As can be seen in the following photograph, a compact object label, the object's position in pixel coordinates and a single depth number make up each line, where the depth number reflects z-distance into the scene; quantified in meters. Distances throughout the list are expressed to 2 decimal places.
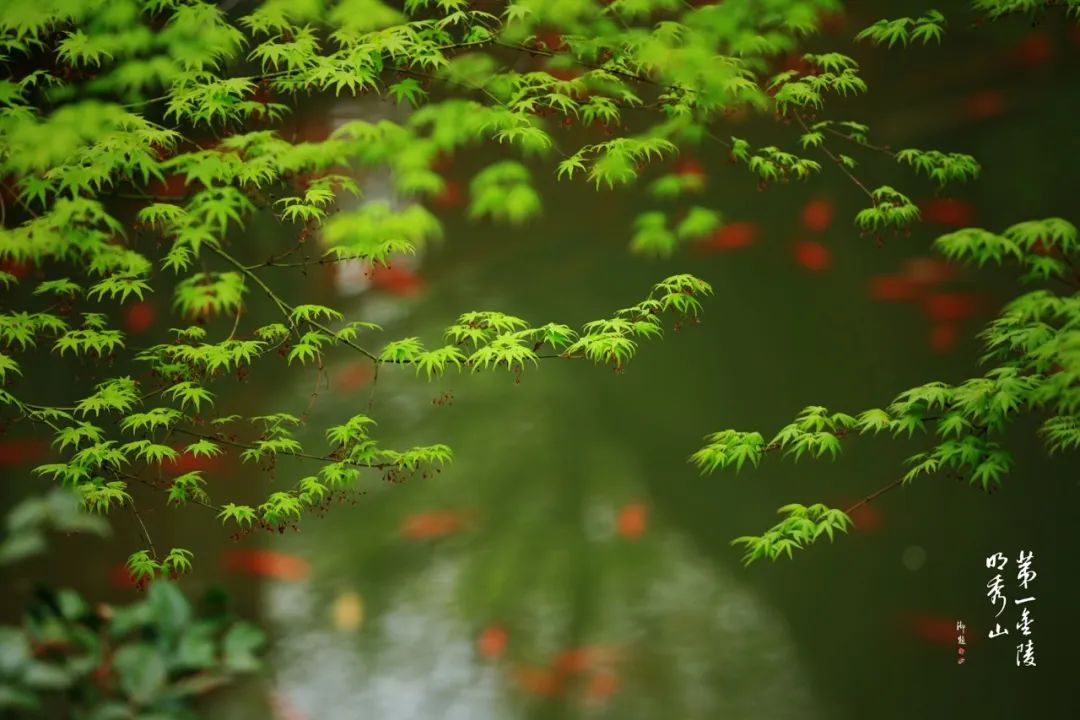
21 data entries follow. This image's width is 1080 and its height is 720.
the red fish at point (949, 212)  8.27
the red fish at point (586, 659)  8.28
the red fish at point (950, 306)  8.18
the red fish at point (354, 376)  8.73
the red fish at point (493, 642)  8.37
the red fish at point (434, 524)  8.53
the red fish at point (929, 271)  8.23
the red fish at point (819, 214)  8.45
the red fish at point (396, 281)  8.78
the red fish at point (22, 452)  8.82
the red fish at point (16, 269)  8.95
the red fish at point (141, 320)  8.87
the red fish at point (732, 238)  8.58
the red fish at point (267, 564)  8.58
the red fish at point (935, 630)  8.03
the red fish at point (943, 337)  8.22
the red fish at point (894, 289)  8.30
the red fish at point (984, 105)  8.19
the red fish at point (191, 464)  8.73
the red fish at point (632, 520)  8.47
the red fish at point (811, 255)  8.48
